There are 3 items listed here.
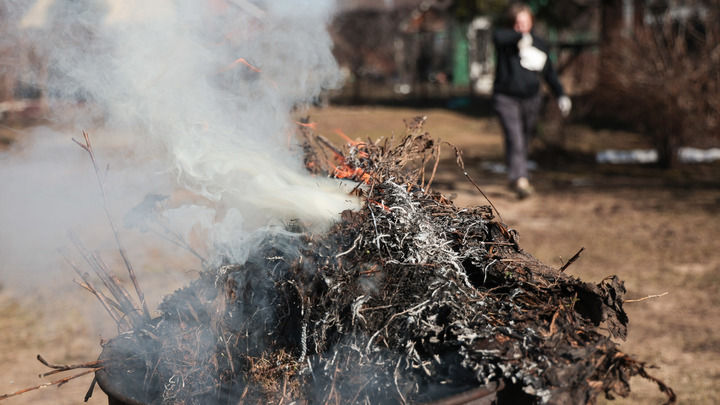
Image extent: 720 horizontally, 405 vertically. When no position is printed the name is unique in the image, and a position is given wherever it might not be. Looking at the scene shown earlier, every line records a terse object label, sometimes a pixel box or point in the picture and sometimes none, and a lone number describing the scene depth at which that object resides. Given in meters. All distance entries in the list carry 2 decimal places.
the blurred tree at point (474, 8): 14.66
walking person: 7.29
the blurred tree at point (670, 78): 8.45
